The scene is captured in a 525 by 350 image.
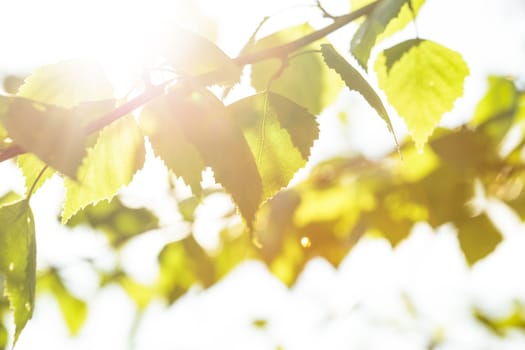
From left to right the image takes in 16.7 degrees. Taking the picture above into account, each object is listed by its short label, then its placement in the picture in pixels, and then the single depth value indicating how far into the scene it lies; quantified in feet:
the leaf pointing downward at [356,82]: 2.15
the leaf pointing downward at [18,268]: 2.16
